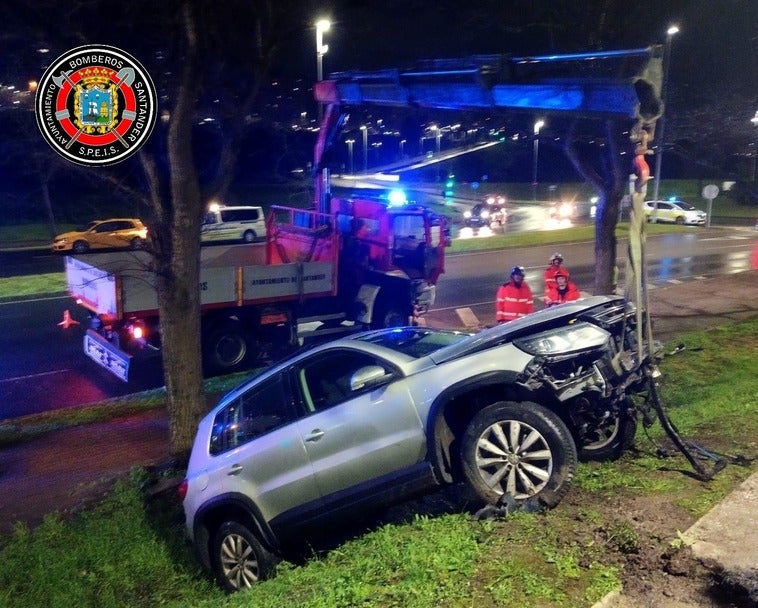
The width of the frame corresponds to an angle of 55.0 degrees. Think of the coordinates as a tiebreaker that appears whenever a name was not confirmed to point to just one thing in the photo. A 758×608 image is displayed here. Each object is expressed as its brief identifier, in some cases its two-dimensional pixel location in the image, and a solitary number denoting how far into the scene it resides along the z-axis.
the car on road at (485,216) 38.19
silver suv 4.46
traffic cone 13.90
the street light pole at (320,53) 14.42
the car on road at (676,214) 41.47
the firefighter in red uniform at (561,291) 10.34
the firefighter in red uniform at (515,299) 10.18
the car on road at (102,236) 29.78
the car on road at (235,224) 30.31
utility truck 10.91
